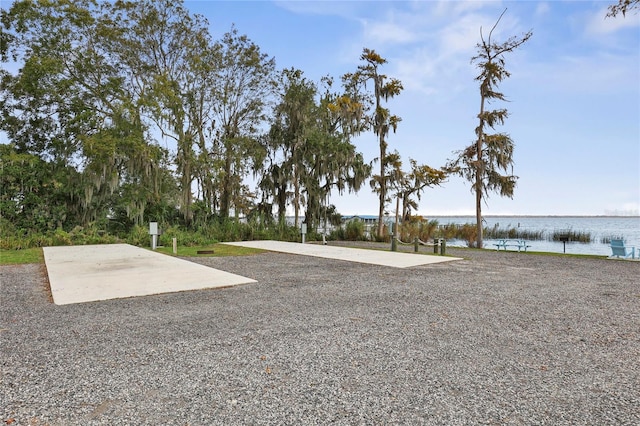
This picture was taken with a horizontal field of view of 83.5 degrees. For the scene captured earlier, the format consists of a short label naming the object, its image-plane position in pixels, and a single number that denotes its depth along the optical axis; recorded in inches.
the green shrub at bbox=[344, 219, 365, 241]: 703.1
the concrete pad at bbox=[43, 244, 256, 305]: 199.3
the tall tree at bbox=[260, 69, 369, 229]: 658.2
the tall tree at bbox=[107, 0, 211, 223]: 571.8
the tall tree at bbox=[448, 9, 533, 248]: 589.3
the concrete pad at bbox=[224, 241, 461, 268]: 350.9
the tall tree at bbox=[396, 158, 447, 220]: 754.8
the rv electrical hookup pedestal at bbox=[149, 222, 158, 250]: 443.2
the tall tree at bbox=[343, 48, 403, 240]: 714.2
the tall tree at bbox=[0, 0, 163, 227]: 528.1
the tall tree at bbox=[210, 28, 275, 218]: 653.9
